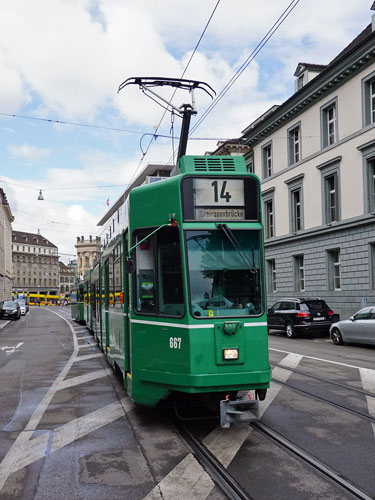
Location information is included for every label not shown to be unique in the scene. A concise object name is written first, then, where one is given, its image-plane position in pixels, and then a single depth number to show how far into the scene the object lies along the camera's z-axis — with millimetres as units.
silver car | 17078
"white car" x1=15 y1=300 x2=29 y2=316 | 58344
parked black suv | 21578
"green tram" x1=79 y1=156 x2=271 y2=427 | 6293
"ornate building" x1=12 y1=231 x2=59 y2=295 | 145125
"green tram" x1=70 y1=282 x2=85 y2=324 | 32369
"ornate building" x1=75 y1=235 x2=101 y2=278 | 113081
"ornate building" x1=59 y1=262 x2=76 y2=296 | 165125
